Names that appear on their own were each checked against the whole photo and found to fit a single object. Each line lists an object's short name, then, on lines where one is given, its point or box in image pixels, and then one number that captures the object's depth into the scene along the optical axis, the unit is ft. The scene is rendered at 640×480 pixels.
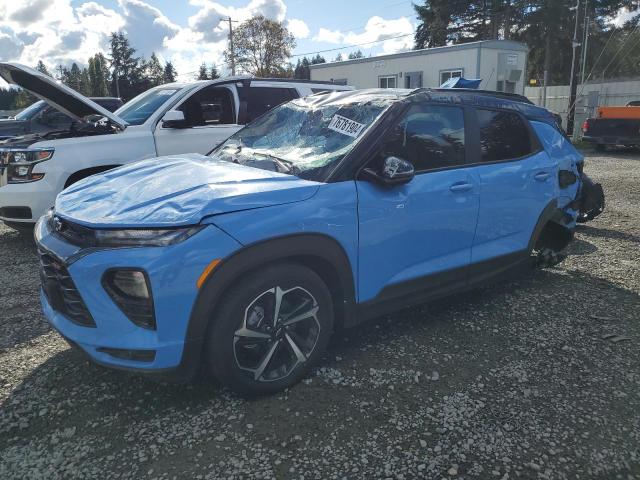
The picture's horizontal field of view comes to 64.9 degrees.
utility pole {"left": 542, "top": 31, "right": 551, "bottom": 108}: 145.79
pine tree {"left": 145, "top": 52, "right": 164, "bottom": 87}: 276.21
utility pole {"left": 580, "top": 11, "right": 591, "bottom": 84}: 77.86
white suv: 17.70
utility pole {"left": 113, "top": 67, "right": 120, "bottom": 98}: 251.50
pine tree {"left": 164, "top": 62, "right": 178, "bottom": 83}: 279.49
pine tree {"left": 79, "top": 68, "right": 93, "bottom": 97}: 249.55
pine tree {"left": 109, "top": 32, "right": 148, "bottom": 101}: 271.90
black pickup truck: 50.67
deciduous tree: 159.84
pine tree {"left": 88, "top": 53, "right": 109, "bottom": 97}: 246.47
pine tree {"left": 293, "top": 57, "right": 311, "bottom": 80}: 160.45
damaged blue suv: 7.94
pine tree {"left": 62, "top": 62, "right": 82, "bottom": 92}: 259.64
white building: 62.03
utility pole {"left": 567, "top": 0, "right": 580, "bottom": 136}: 74.18
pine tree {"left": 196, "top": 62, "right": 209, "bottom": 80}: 272.31
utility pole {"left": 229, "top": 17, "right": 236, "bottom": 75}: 161.99
